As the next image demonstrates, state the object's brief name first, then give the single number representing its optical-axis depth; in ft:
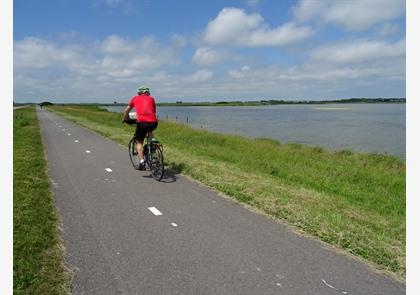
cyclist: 28.19
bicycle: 27.55
